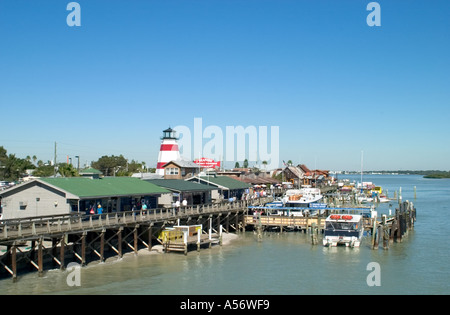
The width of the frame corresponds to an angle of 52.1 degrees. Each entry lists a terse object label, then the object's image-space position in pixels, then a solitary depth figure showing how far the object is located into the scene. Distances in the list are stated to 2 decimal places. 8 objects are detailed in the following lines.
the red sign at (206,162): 66.12
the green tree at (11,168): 114.69
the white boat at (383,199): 107.76
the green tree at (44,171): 105.14
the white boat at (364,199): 106.25
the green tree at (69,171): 61.94
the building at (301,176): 123.09
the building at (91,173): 45.19
